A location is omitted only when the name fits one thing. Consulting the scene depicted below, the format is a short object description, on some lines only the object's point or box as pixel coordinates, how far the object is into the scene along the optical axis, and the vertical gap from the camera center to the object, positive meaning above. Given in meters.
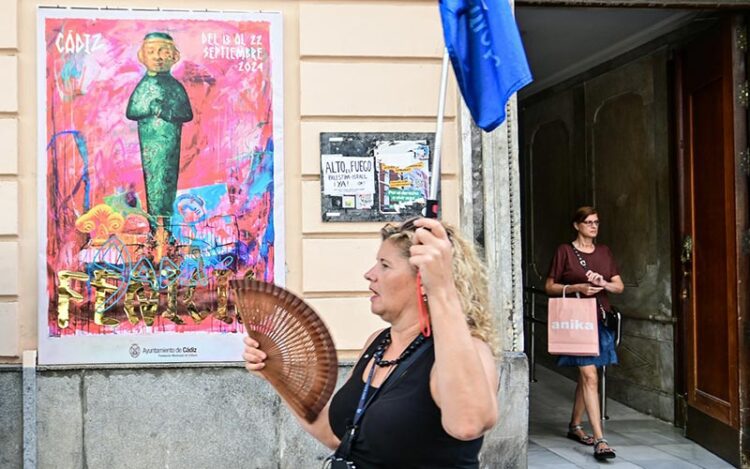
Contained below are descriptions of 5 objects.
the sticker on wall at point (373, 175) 5.81 +0.42
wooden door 6.29 -0.05
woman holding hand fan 2.14 -0.35
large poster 5.64 +0.40
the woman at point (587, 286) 6.44 -0.38
